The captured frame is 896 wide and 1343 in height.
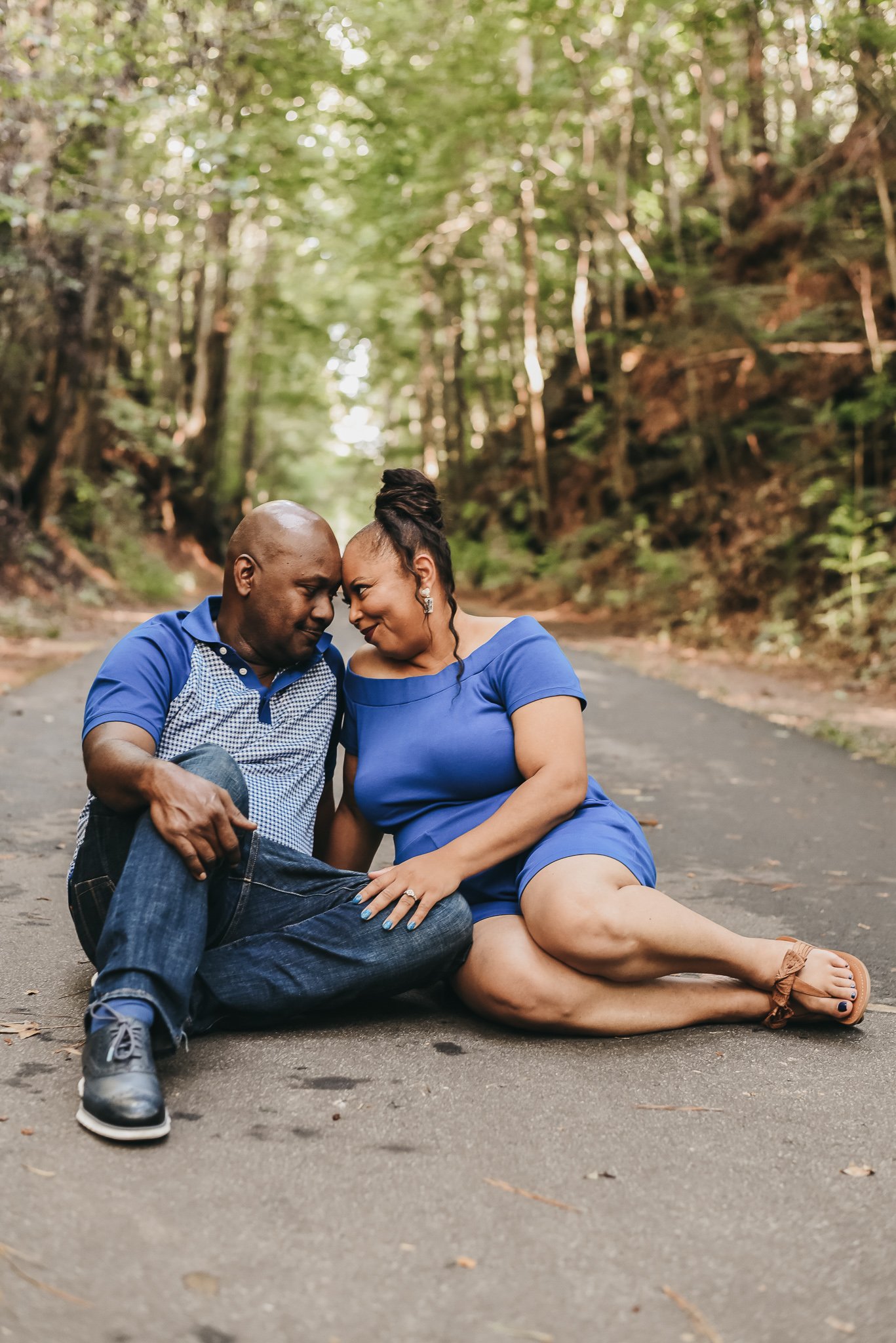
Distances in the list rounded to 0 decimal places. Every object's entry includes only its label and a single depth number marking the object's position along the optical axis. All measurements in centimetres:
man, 282
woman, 329
